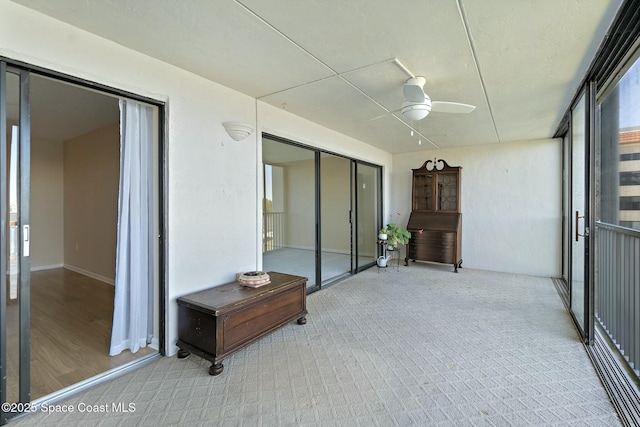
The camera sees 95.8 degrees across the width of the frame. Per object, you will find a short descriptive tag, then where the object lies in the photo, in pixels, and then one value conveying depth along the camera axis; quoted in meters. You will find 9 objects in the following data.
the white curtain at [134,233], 2.36
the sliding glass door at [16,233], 1.62
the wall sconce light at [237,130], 2.68
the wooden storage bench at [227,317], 2.12
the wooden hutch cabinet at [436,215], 5.11
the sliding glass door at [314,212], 3.54
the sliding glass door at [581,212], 2.49
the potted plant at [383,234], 5.27
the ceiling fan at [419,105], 2.38
